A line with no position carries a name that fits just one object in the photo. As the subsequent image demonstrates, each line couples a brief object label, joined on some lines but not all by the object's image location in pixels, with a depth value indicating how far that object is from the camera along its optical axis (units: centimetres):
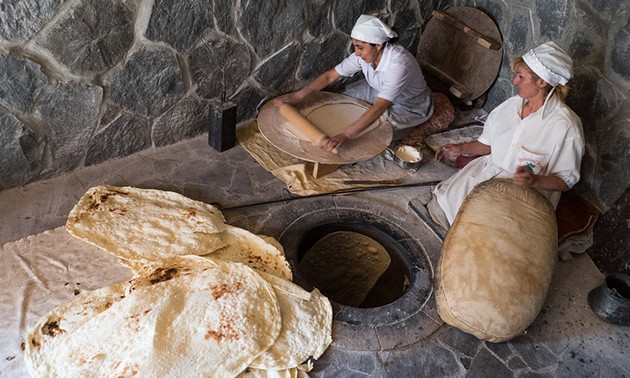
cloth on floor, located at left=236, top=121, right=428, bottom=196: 403
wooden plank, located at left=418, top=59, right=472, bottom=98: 512
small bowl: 438
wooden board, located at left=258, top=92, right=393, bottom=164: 384
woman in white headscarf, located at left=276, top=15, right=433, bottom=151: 394
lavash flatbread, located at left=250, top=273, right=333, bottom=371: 271
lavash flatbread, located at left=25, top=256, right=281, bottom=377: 248
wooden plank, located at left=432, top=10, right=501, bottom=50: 483
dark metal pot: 317
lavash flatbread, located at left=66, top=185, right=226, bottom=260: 314
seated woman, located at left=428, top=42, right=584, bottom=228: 325
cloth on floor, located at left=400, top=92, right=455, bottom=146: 471
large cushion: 289
